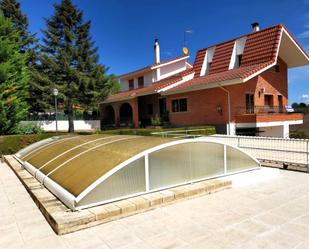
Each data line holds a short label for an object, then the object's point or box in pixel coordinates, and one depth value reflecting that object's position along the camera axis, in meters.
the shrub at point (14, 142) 13.21
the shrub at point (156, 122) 19.39
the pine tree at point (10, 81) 14.71
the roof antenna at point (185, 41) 26.19
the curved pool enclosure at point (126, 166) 4.72
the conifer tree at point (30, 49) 22.88
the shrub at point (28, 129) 16.34
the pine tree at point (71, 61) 23.61
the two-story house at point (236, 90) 15.77
